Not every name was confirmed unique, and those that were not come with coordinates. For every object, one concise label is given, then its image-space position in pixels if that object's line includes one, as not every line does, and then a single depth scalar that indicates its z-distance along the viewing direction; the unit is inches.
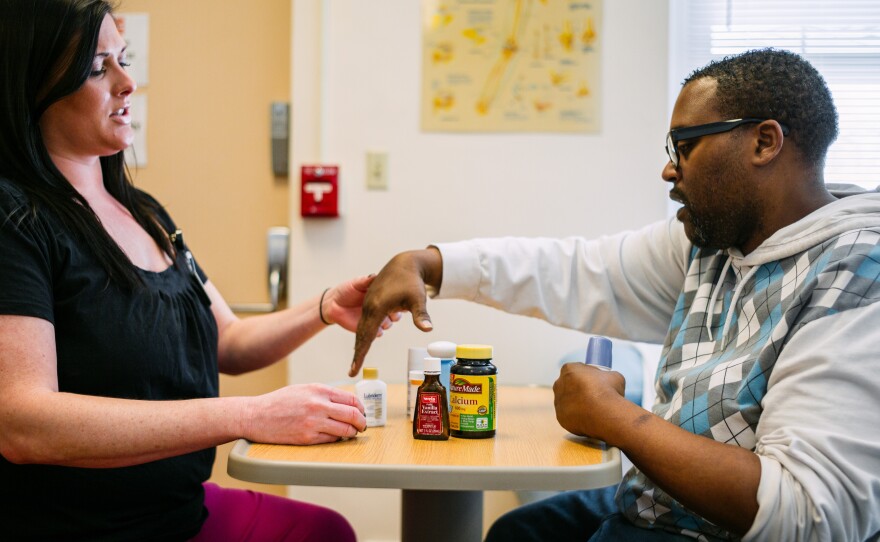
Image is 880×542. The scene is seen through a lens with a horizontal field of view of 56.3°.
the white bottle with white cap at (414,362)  65.2
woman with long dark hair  53.7
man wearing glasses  48.0
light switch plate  113.3
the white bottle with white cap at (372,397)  61.3
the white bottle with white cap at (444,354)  62.1
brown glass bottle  57.0
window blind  111.8
